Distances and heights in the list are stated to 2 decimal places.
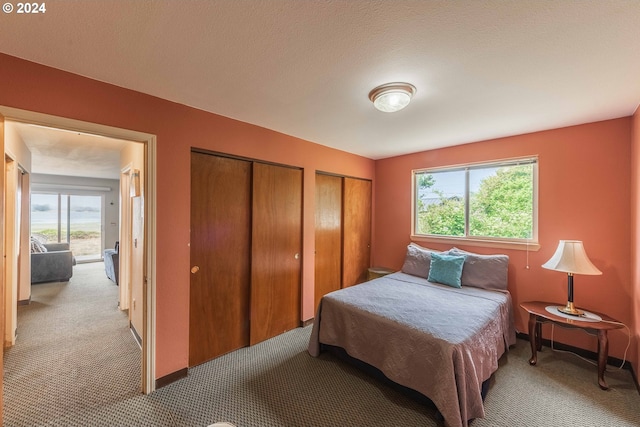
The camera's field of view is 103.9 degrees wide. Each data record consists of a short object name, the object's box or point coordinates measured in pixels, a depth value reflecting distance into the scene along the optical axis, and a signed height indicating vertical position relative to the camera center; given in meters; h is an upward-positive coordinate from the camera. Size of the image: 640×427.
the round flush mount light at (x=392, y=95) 1.86 +0.91
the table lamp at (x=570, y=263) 2.30 -0.46
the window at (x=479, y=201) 3.04 +0.18
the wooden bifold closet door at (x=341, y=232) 3.63 -0.29
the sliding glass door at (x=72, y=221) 6.73 -0.26
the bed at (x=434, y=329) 1.71 -0.95
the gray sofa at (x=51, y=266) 4.83 -1.08
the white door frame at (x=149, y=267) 2.05 -0.45
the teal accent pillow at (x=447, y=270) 3.04 -0.69
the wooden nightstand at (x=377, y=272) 3.97 -0.94
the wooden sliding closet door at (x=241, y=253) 2.45 -0.45
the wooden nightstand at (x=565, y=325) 2.14 -1.00
